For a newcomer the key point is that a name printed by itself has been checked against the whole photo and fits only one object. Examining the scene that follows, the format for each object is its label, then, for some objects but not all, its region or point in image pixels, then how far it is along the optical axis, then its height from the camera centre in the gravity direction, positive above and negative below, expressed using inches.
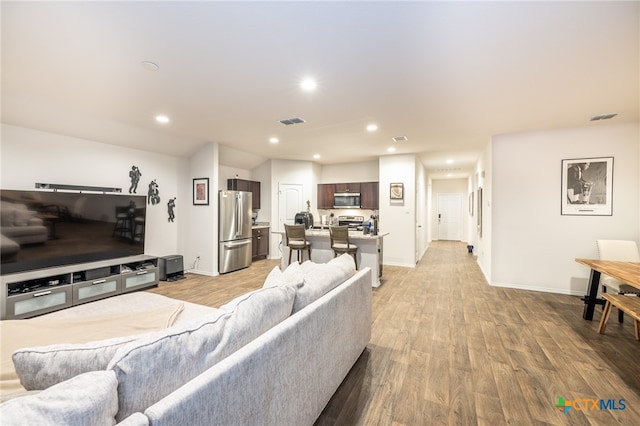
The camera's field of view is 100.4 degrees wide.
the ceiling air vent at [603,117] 140.1 +50.9
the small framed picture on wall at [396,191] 243.3 +18.1
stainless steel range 273.4 -11.1
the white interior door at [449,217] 416.2 -9.4
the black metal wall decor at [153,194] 199.2 +12.0
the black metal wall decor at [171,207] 212.2 +2.2
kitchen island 179.6 -27.9
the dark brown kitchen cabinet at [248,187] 256.1 +23.2
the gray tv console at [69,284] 120.7 -39.3
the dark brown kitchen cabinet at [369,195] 276.4 +16.2
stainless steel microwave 282.2 +11.3
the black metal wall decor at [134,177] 187.5 +22.8
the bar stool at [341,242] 174.6 -21.4
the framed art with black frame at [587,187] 157.5 +15.1
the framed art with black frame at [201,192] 211.2 +14.6
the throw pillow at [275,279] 71.8 -19.3
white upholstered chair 135.0 -20.1
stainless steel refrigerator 213.6 -16.9
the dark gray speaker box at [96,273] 144.6 -35.5
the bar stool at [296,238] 186.2 -19.7
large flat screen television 128.3 -10.1
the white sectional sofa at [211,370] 28.4 -22.9
